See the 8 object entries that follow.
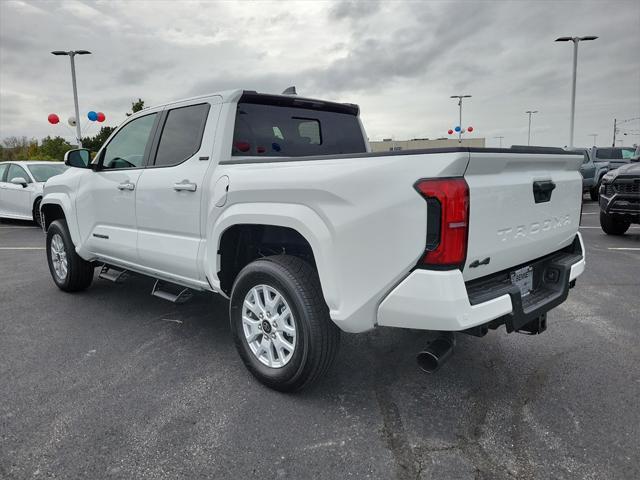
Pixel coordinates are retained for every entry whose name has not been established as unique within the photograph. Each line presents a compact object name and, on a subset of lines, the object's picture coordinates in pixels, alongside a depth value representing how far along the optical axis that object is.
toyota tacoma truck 2.35
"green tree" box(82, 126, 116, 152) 32.75
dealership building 42.17
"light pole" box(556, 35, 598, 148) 25.30
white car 11.45
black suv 8.72
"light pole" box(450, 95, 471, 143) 39.59
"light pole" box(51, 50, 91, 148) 23.53
